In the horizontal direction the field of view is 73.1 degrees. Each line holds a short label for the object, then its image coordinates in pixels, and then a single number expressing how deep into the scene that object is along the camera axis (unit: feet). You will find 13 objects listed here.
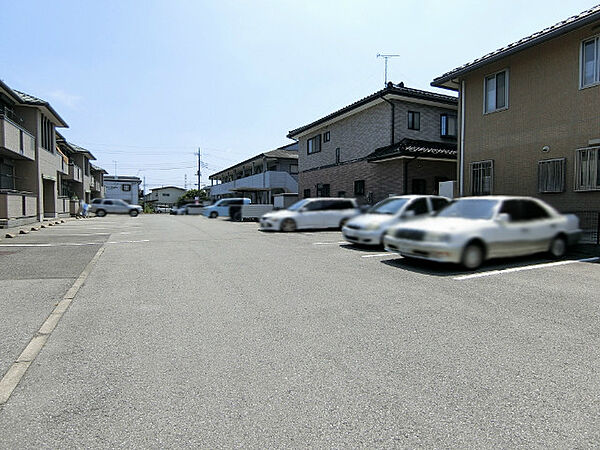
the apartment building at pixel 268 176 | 116.78
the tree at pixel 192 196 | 226.81
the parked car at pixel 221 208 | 114.62
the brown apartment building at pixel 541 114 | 34.01
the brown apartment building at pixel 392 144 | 63.57
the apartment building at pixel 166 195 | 297.33
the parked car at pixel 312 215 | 48.45
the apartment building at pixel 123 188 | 244.42
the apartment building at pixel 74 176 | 102.56
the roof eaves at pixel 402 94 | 64.34
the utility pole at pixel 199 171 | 214.28
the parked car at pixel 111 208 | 125.70
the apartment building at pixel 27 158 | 56.49
